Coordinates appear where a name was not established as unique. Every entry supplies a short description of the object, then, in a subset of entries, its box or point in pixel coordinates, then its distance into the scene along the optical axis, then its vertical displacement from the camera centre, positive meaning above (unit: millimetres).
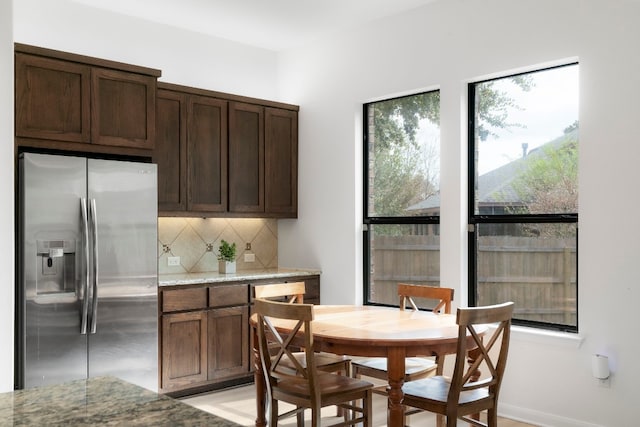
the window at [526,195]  3975 +151
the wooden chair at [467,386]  2854 -814
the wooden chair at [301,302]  3733 -578
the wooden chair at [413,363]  3566 -854
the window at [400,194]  4727 +182
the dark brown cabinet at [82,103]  3801 +730
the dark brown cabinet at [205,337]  4469 -875
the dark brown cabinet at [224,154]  4777 +510
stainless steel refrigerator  3674 -325
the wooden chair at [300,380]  3037 -833
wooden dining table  2943 -572
